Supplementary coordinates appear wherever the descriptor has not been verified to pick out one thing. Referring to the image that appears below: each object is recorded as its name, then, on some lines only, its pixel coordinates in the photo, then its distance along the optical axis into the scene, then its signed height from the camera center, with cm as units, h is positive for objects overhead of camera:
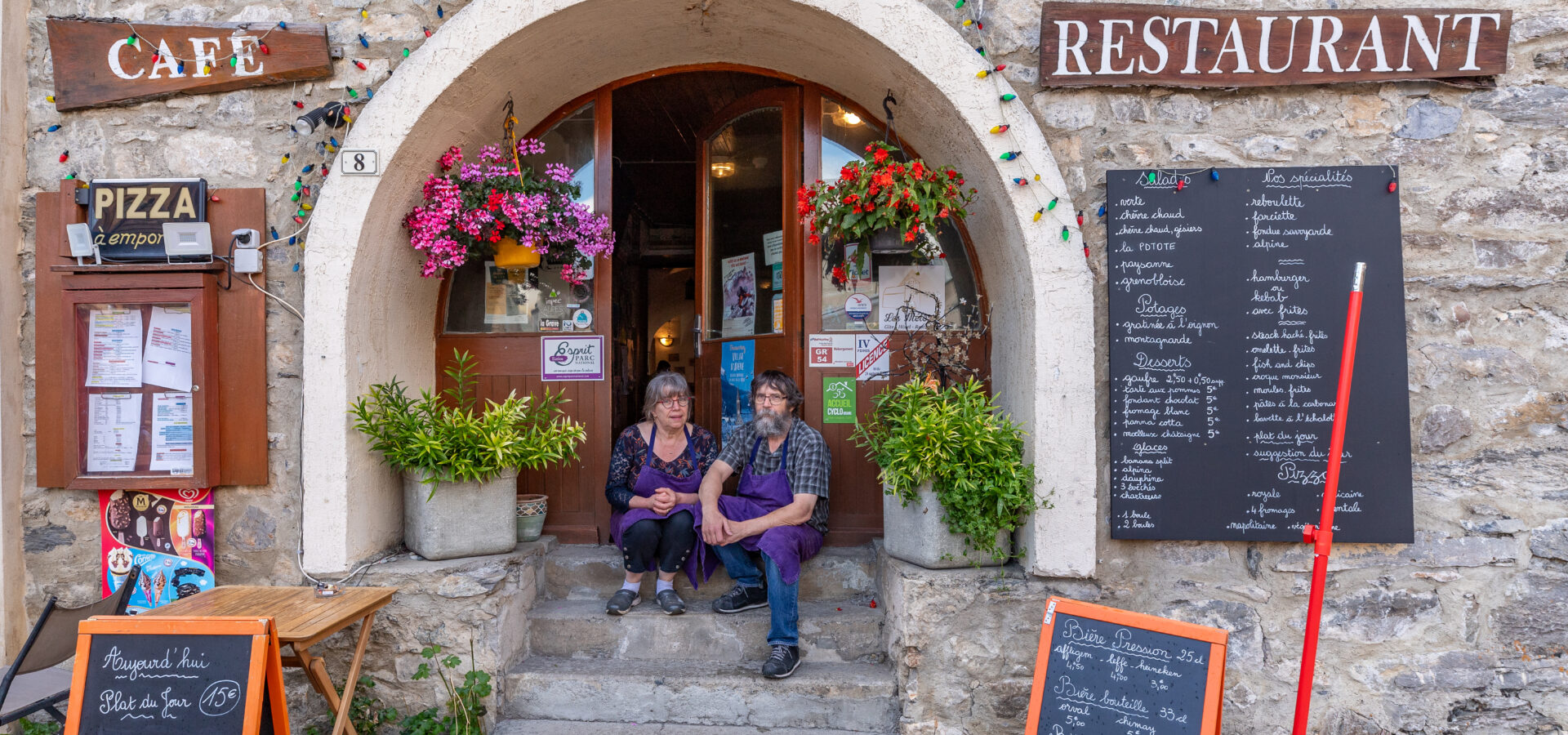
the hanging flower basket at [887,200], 346 +73
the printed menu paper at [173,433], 350 -27
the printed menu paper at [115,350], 350 +10
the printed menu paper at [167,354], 350 +8
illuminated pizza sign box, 348 +69
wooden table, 270 -86
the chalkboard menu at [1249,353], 331 +5
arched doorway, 420 +44
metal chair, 273 -101
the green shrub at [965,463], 323 -39
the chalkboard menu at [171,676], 246 -93
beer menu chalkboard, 242 -95
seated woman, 376 -59
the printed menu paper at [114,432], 351 -26
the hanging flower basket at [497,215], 370 +72
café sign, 354 +136
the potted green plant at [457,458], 349 -39
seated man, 353 -64
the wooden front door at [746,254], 429 +63
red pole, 241 -51
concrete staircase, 346 -134
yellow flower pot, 391 +55
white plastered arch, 337 +61
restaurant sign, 334 +132
